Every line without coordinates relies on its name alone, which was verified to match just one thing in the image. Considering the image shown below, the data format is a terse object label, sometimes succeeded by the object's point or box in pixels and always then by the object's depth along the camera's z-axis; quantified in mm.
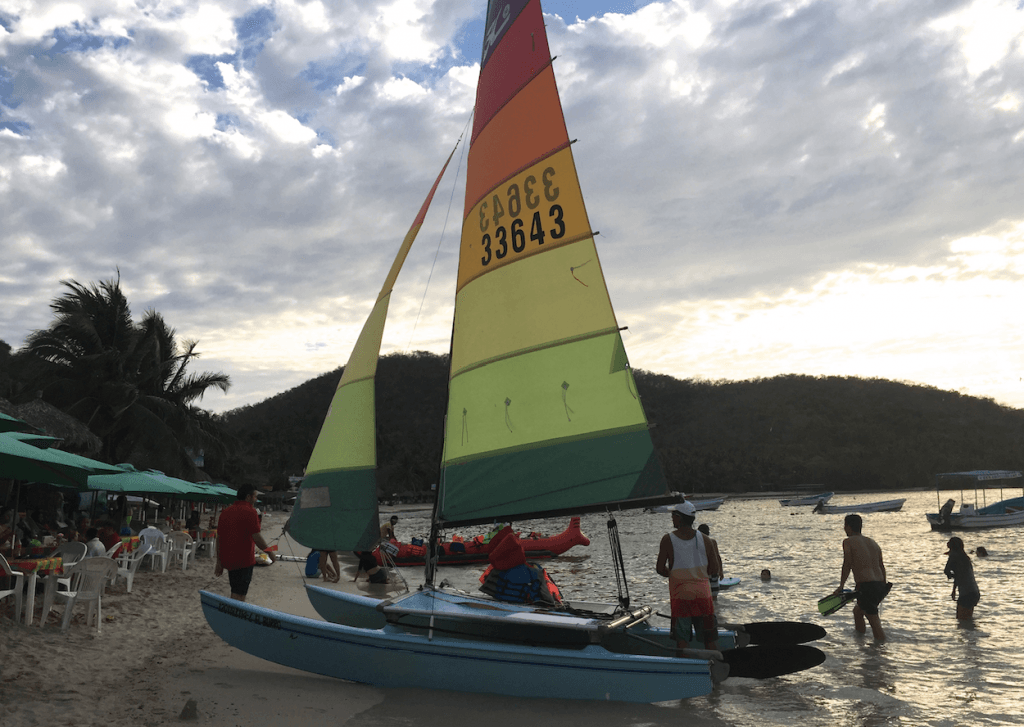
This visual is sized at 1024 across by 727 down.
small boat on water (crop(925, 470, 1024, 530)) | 36281
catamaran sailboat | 6160
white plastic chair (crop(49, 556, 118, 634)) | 7555
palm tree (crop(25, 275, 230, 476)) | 24516
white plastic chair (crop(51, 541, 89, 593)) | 9297
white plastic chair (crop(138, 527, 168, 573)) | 13961
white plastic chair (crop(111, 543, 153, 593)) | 10682
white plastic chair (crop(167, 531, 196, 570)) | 15391
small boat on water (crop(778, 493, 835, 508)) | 71375
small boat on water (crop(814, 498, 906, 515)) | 60812
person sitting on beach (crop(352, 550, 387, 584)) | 15812
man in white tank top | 6289
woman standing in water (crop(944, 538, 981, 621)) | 10805
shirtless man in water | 8508
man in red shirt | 6969
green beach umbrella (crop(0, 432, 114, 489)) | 7934
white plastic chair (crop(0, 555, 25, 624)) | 6852
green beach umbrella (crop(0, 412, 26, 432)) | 8648
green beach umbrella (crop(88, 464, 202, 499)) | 14016
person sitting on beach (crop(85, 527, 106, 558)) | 9906
